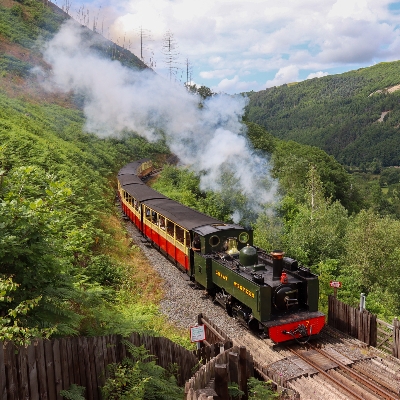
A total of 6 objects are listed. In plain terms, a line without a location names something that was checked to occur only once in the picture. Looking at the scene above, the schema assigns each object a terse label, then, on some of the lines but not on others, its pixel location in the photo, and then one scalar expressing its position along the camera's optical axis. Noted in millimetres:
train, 10875
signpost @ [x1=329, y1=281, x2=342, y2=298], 13222
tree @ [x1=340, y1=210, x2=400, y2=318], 19156
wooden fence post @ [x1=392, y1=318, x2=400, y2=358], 10664
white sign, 8938
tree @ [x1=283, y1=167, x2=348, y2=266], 21453
